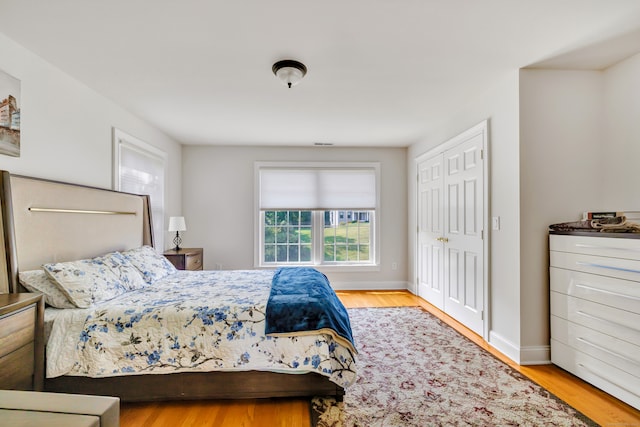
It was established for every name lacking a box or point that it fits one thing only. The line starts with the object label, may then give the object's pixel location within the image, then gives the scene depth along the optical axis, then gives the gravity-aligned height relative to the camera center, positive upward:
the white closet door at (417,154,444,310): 4.09 -0.23
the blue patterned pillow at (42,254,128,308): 2.08 -0.46
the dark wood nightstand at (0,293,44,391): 1.57 -0.68
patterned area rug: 1.90 -1.25
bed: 1.94 -0.80
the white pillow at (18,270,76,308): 2.05 -0.48
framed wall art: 2.08 +0.69
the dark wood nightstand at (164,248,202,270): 3.93 -0.55
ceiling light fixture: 2.41 +1.13
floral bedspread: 1.92 -0.82
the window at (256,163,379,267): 5.21 +0.04
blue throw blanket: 2.02 -0.67
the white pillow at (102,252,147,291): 2.53 -0.47
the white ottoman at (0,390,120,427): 0.96 -0.64
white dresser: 1.98 -0.68
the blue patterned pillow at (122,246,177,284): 2.88 -0.47
